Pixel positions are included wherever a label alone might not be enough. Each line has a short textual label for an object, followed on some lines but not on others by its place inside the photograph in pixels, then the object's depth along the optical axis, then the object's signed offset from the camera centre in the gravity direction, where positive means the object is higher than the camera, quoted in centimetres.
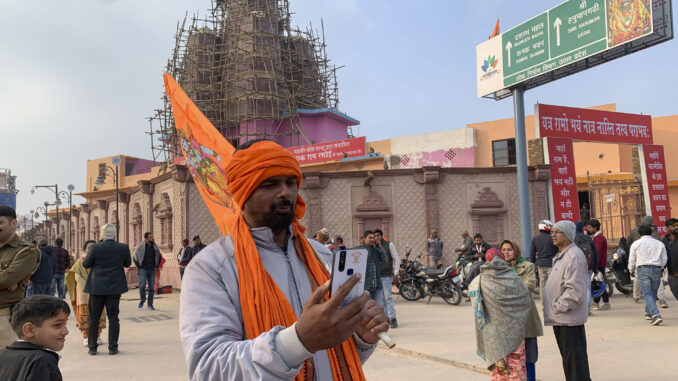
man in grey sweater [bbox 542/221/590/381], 443 -88
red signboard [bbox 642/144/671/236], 1616 +80
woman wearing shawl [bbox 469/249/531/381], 440 -93
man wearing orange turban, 129 -23
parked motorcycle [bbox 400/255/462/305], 1151 -162
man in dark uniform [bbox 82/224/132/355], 681 -83
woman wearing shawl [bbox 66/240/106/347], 741 -96
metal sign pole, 1386 +75
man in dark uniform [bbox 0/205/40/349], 390 -29
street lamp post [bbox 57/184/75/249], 2722 +200
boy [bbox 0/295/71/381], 241 -59
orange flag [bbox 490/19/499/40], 1572 +571
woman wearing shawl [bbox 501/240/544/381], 471 -115
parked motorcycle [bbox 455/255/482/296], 1136 -130
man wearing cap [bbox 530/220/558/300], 978 -79
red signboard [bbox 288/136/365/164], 2431 +339
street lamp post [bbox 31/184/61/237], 2642 +202
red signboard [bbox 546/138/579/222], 1484 +94
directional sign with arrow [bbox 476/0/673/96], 1231 +471
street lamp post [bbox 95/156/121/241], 2181 +142
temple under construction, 2838 +831
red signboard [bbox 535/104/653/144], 1461 +262
